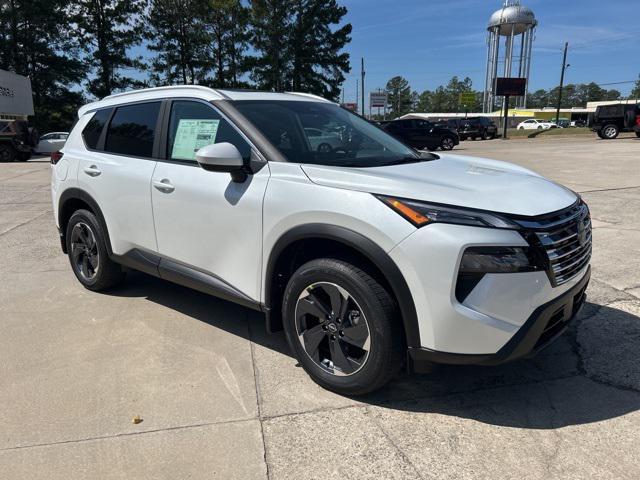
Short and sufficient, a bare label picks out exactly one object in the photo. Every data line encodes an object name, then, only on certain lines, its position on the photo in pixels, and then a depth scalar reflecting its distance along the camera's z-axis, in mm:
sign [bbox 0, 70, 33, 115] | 28938
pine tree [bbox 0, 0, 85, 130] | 40062
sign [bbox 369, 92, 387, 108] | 73688
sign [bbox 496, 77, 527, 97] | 47719
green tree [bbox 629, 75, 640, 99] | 134125
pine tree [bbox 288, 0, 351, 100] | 47344
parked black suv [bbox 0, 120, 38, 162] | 21344
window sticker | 3512
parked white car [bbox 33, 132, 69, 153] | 25719
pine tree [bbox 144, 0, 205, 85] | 42219
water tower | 80312
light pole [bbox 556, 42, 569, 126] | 59656
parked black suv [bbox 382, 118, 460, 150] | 26922
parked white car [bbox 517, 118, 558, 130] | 59712
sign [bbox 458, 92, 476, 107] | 71812
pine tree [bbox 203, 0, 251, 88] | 42062
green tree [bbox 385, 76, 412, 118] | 138375
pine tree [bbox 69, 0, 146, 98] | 41375
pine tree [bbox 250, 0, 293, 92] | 44844
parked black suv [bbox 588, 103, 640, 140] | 27406
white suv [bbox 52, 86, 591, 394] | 2457
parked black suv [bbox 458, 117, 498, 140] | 39594
